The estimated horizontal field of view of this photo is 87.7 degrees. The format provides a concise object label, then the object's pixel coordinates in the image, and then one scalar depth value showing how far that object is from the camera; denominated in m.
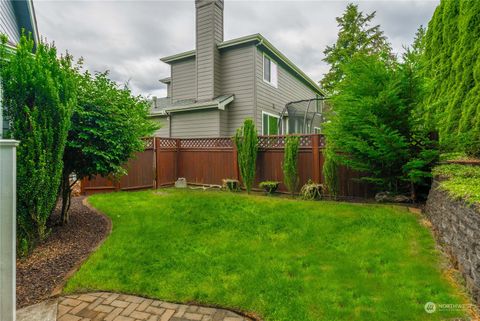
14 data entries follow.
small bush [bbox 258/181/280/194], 7.44
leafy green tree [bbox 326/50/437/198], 4.91
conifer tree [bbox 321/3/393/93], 19.34
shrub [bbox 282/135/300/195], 6.89
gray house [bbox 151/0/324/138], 10.35
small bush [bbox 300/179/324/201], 6.53
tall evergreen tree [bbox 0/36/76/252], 3.32
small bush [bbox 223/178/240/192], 8.14
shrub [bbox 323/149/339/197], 6.30
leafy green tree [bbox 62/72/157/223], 4.48
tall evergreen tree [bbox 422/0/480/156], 4.22
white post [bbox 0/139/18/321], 2.04
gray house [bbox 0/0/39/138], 6.79
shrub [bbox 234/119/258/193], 7.59
